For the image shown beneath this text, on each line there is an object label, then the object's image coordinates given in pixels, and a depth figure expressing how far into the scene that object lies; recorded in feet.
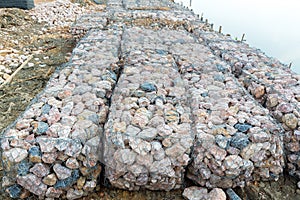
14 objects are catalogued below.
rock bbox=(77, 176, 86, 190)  11.67
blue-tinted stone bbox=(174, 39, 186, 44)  24.99
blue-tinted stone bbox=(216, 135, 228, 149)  11.87
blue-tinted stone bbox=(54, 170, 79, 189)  11.27
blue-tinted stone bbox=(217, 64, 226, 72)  18.92
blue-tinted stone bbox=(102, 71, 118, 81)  16.94
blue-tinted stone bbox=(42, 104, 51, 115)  13.21
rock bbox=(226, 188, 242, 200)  11.87
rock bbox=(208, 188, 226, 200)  11.66
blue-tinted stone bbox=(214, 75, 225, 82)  17.35
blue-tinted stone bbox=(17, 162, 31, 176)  10.99
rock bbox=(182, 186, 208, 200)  11.92
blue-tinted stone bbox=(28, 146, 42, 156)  11.09
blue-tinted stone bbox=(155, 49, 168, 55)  21.53
